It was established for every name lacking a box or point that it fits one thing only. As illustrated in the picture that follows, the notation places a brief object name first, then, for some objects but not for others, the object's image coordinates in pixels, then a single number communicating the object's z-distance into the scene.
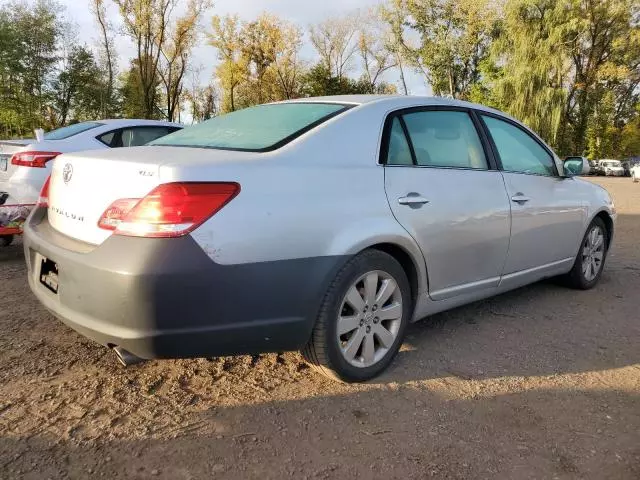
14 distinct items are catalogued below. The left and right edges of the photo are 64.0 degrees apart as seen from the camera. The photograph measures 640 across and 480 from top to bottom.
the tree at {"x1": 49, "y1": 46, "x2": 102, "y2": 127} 36.31
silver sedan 2.05
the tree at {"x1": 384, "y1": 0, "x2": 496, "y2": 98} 35.22
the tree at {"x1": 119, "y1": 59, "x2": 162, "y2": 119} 32.99
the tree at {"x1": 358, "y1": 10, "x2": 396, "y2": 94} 42.83
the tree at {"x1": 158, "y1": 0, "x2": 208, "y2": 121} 31.08
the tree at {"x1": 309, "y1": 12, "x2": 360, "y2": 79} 43.72
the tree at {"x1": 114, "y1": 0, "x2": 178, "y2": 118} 28.47
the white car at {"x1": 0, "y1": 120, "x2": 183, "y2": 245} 4.85
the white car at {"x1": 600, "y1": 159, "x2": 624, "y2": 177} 41.06
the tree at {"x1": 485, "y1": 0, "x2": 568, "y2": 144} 29.83
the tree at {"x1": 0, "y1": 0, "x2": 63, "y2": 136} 33.22
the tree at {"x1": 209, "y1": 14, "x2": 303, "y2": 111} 37.81
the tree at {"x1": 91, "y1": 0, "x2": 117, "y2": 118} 29.06
